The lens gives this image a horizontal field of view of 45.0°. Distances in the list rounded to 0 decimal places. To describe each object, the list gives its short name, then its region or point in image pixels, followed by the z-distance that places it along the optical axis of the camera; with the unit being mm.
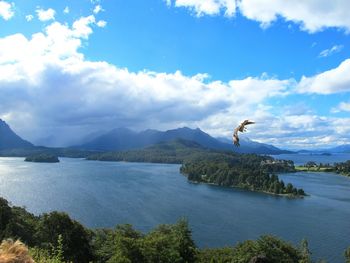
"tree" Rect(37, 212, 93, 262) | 44812
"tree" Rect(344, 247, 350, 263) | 55312
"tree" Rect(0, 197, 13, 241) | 48469
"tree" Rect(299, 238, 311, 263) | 46619
